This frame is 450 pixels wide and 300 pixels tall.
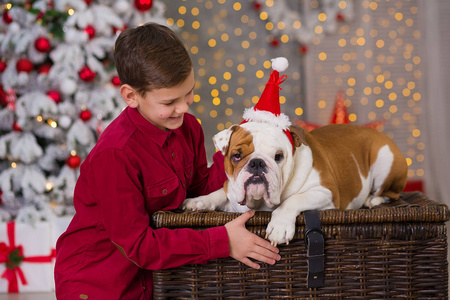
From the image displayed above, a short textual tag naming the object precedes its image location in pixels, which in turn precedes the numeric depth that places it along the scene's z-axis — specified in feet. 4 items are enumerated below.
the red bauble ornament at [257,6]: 15.08
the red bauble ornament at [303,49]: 15.12
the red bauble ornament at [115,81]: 10.43
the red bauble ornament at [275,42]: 15.19
